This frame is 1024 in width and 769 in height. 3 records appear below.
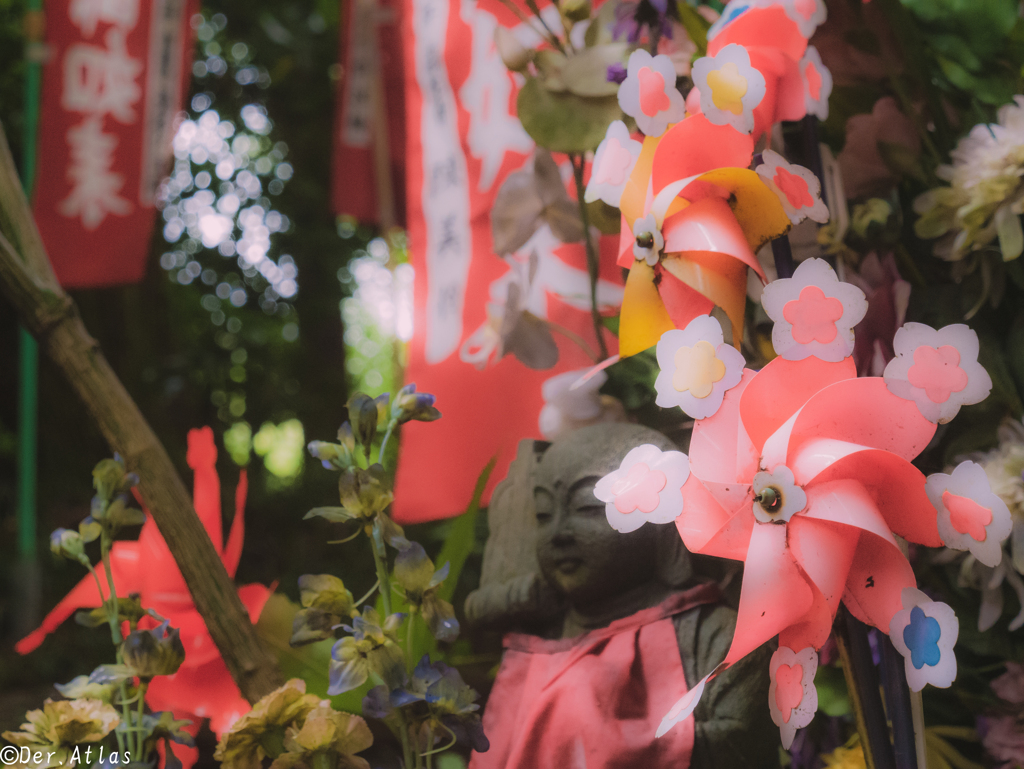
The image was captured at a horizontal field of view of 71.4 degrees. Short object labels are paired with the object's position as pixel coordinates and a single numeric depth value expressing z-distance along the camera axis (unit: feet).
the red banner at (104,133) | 5.94
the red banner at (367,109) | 8.21
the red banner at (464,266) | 2.53
